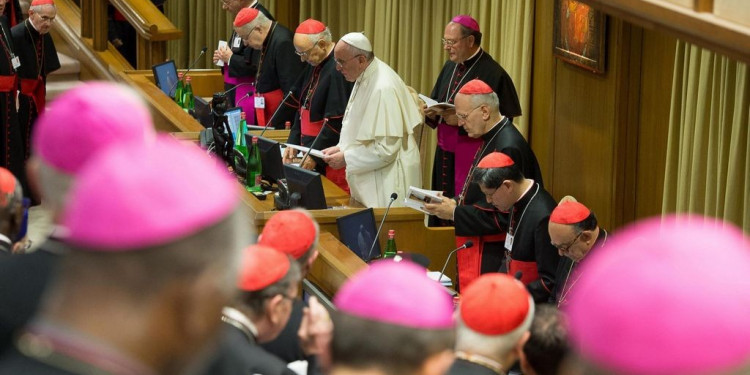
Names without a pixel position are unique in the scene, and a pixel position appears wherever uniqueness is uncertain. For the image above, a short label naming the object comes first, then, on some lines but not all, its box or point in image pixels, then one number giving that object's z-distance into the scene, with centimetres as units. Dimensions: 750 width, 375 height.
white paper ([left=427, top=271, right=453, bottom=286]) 1106
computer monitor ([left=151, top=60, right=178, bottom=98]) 1870
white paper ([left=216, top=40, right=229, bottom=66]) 1938
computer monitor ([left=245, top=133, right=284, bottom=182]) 1346
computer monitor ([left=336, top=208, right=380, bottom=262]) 1130
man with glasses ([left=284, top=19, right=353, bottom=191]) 1541
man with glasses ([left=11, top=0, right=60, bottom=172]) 1830
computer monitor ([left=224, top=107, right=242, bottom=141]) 1509
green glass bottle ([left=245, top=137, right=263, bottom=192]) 1374
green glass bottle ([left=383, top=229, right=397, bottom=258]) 1150
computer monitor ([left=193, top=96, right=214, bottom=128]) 1669
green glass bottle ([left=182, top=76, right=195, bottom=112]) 1855
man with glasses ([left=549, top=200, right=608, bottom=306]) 1000
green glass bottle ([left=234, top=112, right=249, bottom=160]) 1484
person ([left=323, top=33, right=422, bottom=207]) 1400
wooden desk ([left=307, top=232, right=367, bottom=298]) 981
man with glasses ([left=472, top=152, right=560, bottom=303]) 1098
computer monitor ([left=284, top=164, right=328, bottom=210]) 1205
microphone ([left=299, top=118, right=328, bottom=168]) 1404
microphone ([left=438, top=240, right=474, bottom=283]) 1098
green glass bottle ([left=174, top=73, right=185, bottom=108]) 1873
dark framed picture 1412
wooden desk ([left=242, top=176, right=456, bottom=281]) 1173
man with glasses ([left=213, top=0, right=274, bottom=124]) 1891
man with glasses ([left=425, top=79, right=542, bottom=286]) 1187
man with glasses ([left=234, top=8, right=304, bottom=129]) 1766
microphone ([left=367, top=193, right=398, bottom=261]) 1143
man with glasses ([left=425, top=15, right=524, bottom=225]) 1490
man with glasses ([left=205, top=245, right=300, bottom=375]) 564
